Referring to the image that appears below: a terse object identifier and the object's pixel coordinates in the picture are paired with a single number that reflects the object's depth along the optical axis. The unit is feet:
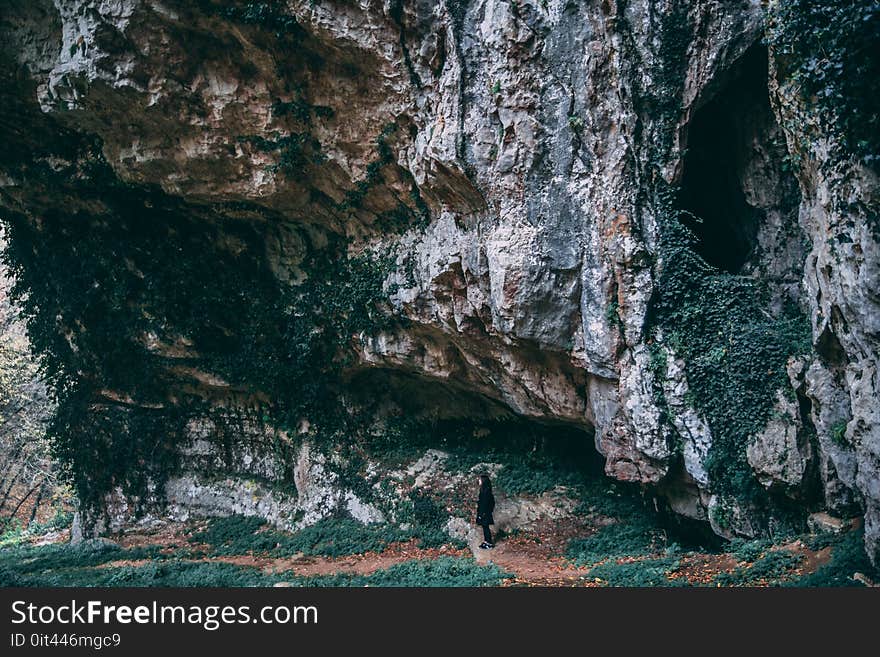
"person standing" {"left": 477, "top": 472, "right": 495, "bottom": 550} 34.78
